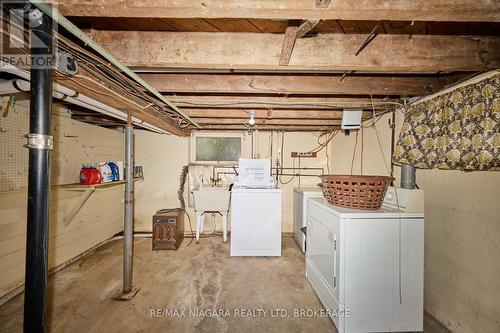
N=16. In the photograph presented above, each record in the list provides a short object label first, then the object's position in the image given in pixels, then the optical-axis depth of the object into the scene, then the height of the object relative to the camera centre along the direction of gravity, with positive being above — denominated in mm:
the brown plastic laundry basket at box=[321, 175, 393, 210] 1797 -205
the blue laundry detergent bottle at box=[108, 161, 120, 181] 3273 -103
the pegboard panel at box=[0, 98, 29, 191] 2068 +135
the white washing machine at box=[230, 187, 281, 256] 3232 -851
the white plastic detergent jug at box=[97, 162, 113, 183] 3046 -125
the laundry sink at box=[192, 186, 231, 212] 3760 -600
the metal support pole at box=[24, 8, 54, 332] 984 -39
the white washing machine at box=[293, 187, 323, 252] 3402 -738
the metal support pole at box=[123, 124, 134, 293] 2198 -431
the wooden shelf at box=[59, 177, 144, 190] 2656 -285
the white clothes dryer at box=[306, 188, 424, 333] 1729 -820
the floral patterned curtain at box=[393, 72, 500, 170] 1420 +286
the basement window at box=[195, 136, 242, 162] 4371 +296
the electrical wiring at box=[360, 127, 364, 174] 3239 +286
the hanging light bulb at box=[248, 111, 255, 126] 2769 +649
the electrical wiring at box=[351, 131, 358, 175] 3437 +202
